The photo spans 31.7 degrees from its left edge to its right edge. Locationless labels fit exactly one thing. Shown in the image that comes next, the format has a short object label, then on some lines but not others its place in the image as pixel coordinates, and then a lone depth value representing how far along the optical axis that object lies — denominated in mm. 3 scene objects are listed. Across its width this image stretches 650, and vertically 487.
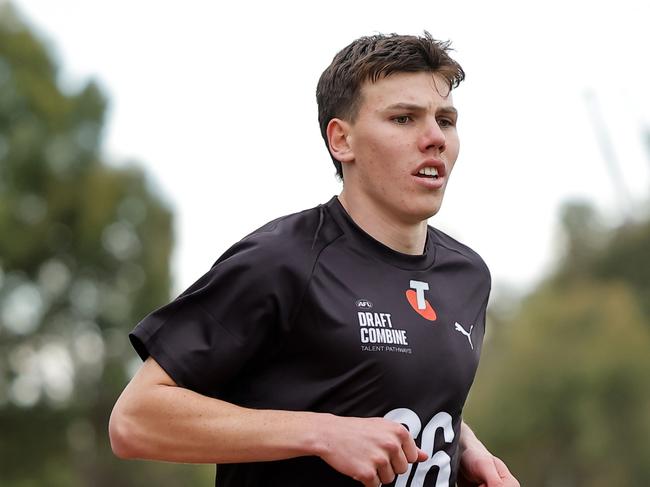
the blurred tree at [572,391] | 39219
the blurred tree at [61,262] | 29250
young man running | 3688
